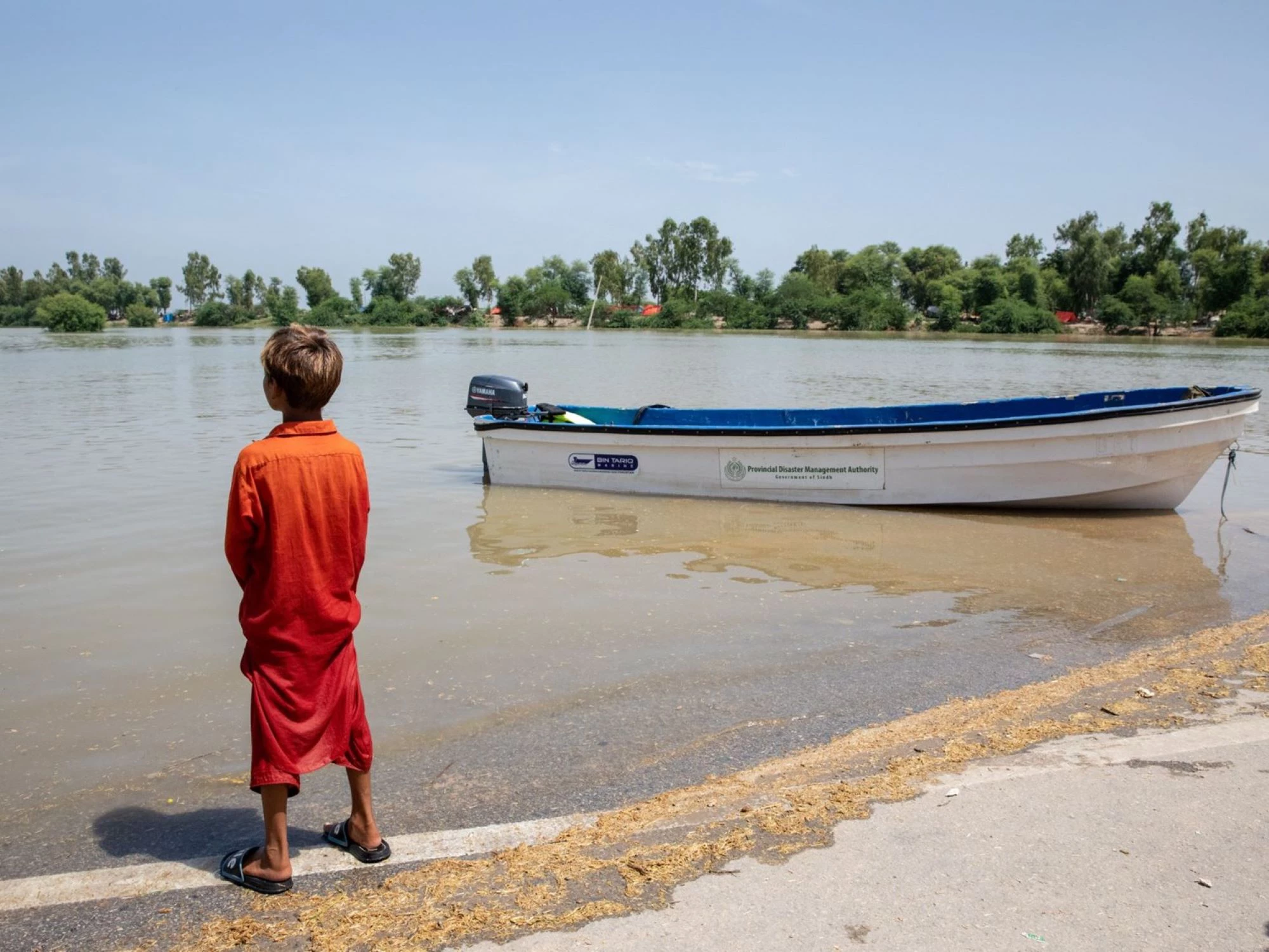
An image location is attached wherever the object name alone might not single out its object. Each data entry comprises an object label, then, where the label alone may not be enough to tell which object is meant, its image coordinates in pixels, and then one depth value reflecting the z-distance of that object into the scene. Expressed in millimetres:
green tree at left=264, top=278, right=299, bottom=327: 129125
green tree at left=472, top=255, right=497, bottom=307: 138500
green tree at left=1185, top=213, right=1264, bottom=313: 83062
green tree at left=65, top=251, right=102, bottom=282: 156750
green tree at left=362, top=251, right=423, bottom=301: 145375
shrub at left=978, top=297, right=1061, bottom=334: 83438
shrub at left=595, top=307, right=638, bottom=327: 114312
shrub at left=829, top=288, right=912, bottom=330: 94625
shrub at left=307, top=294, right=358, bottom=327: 125125
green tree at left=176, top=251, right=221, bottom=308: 156875
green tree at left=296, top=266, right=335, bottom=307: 143125
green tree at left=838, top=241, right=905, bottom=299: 117750
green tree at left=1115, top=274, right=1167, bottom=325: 82688
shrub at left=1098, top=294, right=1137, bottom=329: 82500
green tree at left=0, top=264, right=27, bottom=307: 145750
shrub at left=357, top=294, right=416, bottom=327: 126062
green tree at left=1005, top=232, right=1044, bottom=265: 127062
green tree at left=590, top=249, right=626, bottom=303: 134825
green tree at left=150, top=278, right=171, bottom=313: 147425
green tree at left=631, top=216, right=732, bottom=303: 134000
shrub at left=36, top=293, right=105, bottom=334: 86750
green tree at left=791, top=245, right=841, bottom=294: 119750
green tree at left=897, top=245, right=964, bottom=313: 113500
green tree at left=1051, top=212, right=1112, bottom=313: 96250
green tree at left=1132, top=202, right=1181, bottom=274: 98500
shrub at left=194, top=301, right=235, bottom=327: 130625
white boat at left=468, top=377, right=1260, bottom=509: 10023
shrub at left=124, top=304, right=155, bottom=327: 123750
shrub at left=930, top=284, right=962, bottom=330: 93125
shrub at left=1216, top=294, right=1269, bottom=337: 67812
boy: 2938
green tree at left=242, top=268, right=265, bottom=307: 150125
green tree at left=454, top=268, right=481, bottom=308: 138500
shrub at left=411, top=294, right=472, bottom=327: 128125
